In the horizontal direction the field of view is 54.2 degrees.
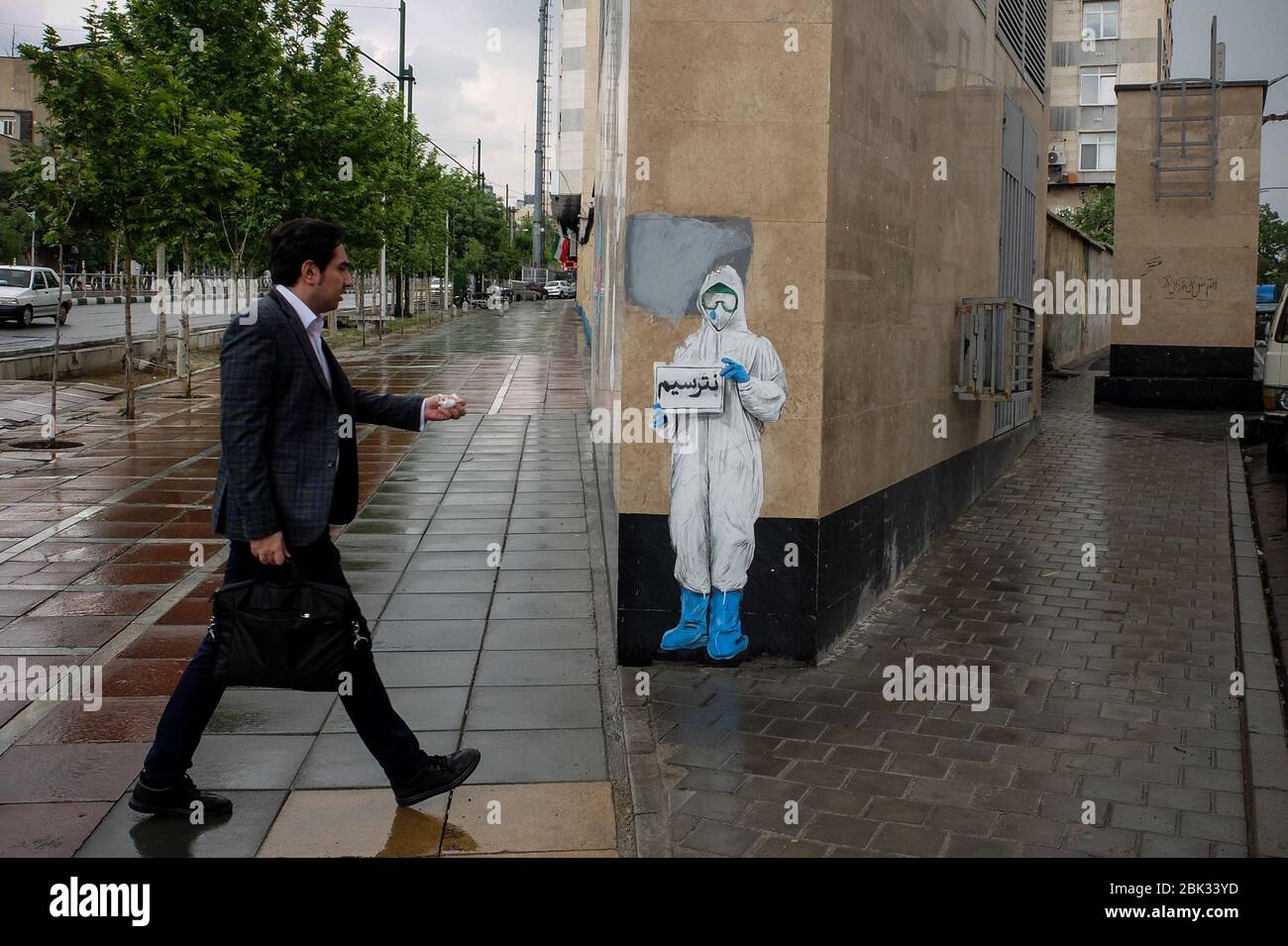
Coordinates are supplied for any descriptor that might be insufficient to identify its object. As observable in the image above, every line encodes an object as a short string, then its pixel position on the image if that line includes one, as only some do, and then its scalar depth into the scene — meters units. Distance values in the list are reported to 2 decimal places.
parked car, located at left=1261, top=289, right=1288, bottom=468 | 12.78
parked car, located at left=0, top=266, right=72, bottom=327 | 31.94
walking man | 4.09
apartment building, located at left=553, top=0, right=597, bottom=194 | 29.70
